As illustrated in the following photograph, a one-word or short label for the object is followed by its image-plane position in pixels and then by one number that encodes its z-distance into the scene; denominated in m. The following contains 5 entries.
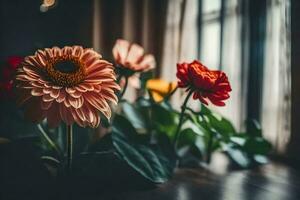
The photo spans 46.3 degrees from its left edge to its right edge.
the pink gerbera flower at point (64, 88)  0.54
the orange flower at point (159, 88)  0.90
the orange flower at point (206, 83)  0.65
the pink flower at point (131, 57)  0.77
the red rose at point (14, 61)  0.67
